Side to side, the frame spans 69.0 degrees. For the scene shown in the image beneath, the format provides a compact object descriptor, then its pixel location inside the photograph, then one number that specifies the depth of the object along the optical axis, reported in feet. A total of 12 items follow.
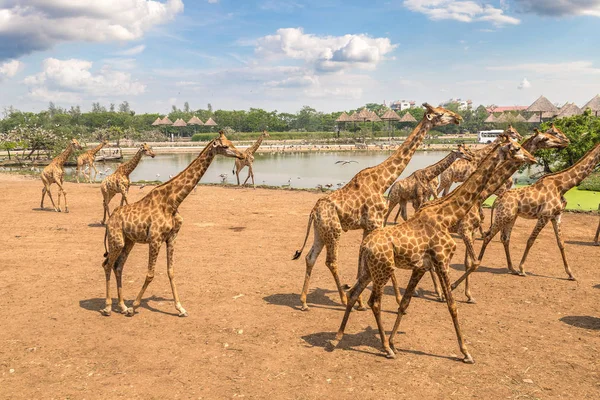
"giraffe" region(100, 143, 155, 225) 47.98
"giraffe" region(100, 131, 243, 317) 25.20
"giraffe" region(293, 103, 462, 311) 26.45
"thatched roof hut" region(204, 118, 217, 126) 283.79
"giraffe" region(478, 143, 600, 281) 32.85
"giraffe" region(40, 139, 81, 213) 58.13
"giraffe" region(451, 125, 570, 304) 21.24
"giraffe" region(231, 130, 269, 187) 84.93
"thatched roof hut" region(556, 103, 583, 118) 164.04
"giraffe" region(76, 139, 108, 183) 82.20
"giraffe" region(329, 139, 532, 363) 20.26
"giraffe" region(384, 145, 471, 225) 40.40
